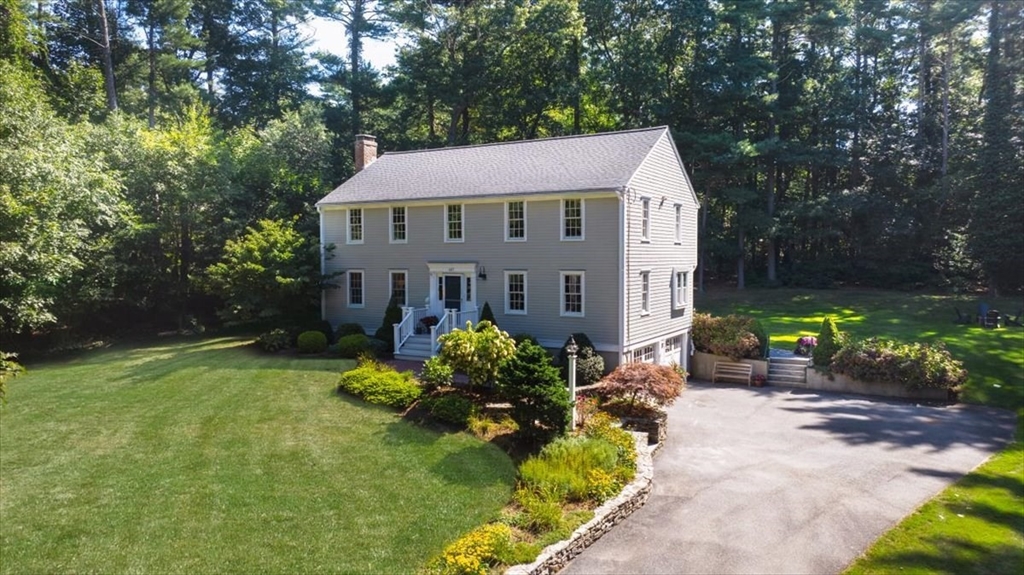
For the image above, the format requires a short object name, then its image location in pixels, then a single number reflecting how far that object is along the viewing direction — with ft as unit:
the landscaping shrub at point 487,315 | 68.80
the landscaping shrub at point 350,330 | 78.12
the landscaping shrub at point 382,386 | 52.26
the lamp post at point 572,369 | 45.11
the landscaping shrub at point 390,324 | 74.87
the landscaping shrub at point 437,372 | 53.52
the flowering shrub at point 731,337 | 79.20
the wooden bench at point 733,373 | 78.07
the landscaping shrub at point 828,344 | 75.87
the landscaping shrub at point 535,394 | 43.42
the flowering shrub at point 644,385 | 51.70
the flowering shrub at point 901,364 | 68.44
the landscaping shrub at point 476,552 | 27.84
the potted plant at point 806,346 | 81.82
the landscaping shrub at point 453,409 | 47.29
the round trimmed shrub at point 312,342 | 73.56
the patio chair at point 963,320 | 98.12
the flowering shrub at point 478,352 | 50.21
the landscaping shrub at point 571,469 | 37.14
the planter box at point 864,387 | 69.05
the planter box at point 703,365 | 81.46
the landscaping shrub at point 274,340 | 75.10
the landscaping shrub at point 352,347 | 70.85
